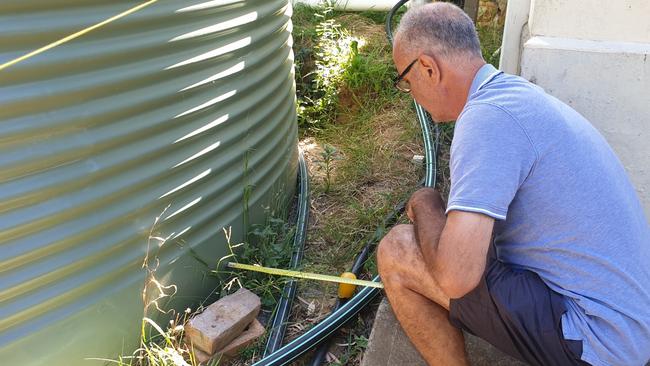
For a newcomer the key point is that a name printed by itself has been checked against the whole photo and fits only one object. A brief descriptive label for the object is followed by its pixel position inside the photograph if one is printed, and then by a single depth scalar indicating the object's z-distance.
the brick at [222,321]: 2.28
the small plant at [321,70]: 4.57
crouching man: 1.53
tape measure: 2.38
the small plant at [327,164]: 3.45
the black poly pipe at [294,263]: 2.46
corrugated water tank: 1.77
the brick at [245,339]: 2.36
